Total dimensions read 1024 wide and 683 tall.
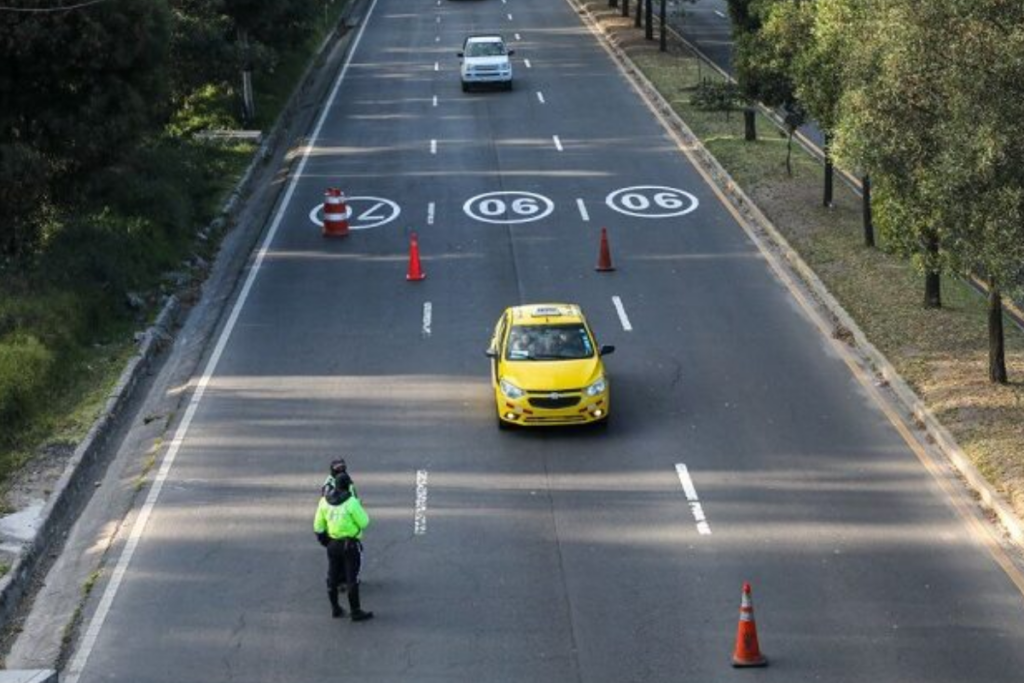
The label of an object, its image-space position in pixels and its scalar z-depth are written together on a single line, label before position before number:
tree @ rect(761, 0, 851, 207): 29.94
